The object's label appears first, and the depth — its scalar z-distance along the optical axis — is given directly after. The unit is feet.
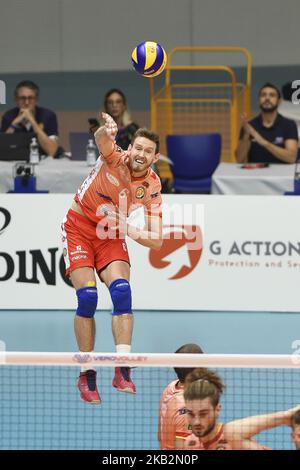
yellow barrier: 59.52
